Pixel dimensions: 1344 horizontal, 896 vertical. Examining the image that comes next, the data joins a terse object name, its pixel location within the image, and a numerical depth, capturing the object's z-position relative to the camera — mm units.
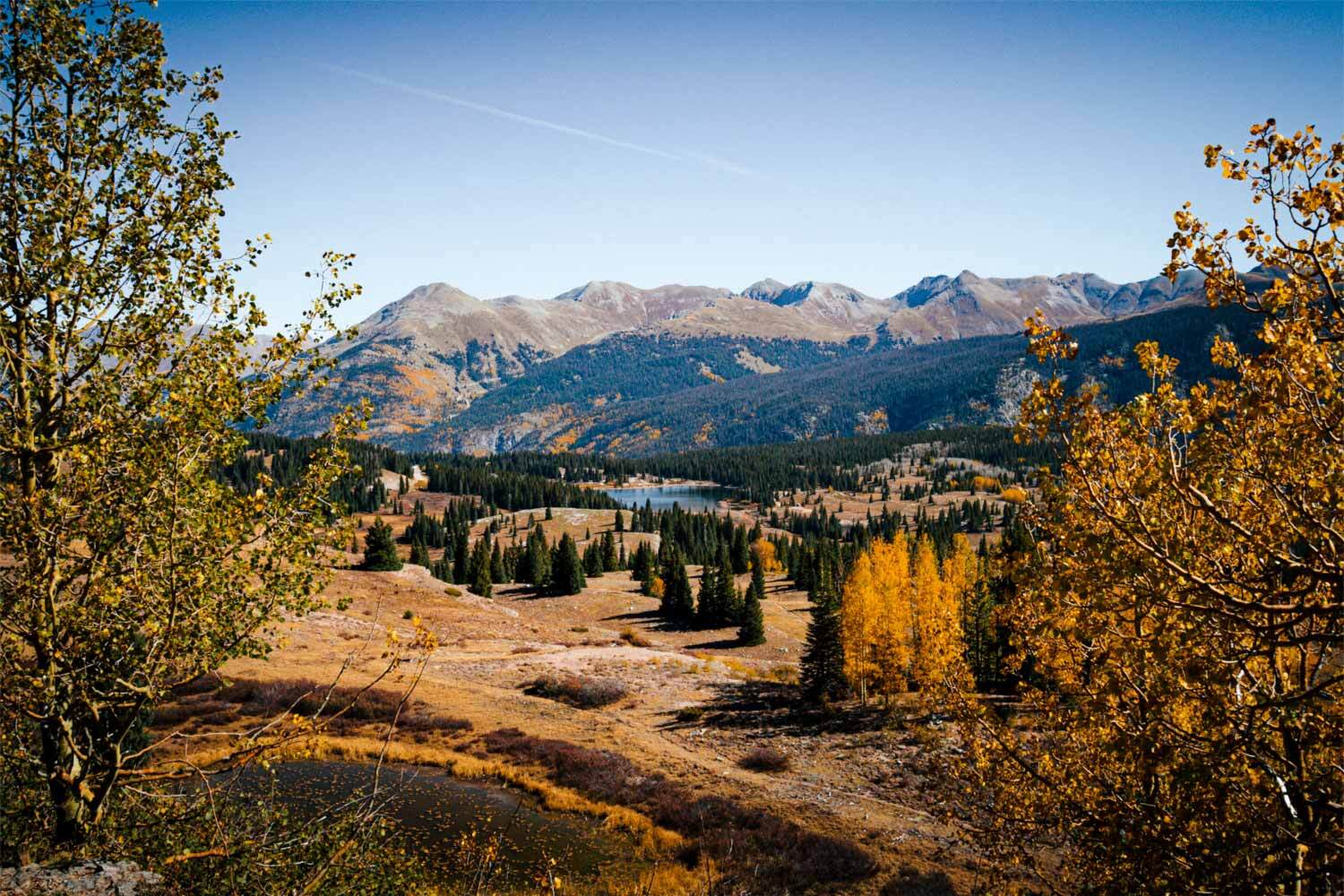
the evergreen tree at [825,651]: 48969
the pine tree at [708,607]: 80125
